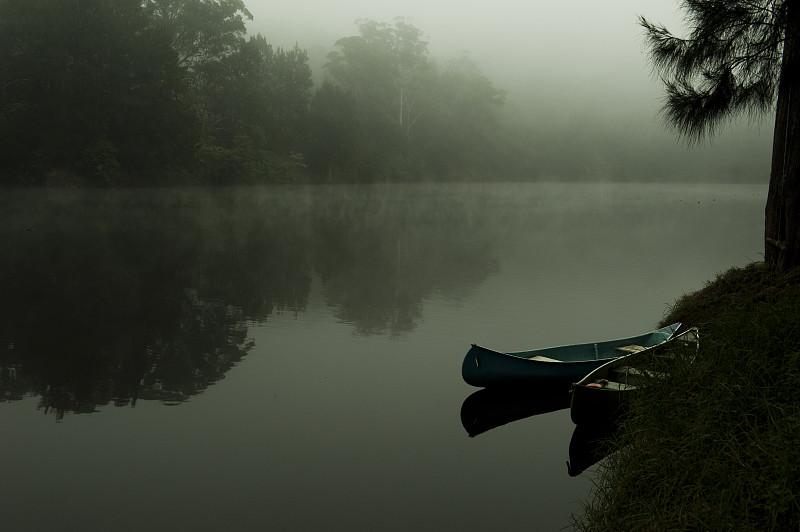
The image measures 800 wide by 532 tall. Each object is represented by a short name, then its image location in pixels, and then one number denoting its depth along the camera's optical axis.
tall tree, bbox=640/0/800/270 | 10.81
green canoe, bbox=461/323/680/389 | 10.25
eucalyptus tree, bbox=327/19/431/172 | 81.12
